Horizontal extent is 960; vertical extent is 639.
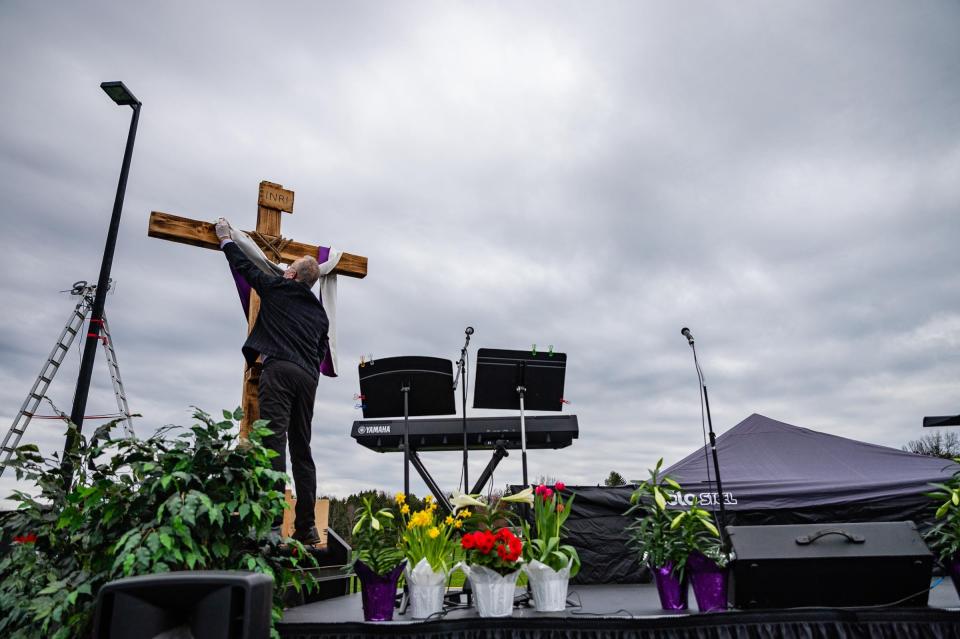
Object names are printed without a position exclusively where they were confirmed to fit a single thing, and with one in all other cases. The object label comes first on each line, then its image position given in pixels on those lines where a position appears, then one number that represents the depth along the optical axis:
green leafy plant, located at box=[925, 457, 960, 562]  2.22
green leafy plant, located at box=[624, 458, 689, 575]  2.33
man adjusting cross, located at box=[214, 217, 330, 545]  2.83
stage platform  1.90
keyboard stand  5.43
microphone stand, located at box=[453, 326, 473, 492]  4.45
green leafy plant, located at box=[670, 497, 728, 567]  2.29
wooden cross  3.31
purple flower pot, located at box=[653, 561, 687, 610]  2.32
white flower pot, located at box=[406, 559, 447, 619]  2.21
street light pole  4.06
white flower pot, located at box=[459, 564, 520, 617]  2.11
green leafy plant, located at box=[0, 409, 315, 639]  1.68
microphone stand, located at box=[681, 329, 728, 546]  3.77
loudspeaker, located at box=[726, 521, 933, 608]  2.04
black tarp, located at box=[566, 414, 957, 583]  4.13
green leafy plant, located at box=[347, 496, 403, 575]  2.29
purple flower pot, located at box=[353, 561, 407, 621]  2.17
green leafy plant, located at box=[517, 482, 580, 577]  2.26
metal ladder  6.66
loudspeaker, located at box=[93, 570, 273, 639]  1.09
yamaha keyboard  6.57
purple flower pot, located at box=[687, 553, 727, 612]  2.21
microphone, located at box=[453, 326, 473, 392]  4.46
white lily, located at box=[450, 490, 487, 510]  2.44
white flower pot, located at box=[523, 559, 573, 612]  2.22
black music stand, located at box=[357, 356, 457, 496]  4.54
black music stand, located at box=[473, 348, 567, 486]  4.93
